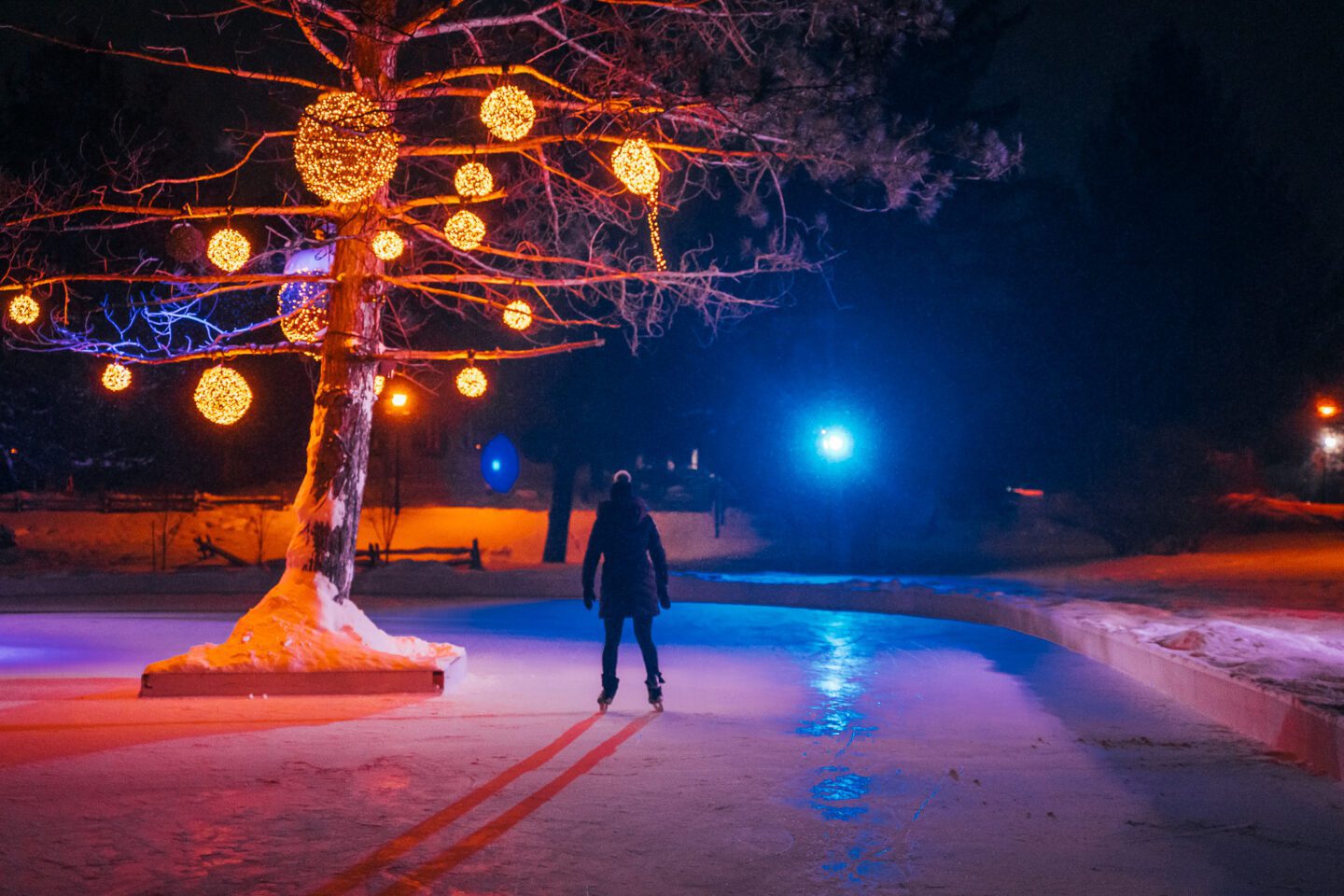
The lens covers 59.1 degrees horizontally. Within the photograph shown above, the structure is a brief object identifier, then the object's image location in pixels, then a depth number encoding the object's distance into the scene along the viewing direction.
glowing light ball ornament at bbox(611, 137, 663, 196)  10.00
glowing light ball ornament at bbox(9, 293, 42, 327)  11.73
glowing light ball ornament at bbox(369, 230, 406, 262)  11.38
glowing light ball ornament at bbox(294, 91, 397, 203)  9.57
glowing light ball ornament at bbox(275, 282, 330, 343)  12.11
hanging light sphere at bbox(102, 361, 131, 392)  12.27
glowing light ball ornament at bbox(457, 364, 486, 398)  13.16
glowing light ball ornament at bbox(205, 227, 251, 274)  10.88
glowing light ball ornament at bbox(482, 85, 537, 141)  9.68
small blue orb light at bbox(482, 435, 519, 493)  51.38
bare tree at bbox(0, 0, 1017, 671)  10.59
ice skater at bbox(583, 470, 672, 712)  9.63
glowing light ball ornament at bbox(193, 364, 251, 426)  11.38
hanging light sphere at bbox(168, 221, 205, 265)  11.18
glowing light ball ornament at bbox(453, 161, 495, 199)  10.92
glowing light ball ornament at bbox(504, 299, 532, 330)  11.73
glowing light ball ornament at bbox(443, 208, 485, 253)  11.02
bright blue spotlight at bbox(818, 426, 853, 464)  27.19
